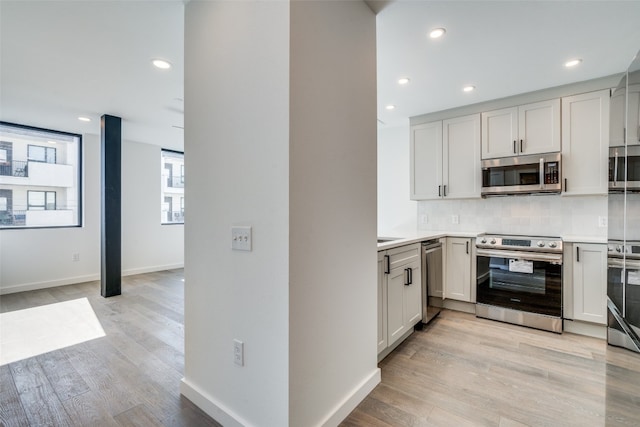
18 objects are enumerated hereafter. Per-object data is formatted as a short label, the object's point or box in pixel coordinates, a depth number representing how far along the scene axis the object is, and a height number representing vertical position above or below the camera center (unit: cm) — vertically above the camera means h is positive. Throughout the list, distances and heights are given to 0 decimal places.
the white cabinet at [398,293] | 216 -66
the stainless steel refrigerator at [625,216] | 111 -1
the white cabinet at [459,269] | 328 -65
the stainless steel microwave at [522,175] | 296 +42
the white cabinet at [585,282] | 265 -64
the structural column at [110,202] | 394 +15
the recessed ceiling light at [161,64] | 254 +134
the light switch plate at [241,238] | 143 -13
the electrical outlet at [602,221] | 295 -8
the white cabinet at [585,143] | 277 +70
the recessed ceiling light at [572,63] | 248 +132
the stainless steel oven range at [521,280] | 278 -68
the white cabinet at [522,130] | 300 +91
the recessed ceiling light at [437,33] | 208 +132
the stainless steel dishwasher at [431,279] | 285 -69
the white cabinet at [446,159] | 345 +68
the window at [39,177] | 409 +54
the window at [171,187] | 590 +54
